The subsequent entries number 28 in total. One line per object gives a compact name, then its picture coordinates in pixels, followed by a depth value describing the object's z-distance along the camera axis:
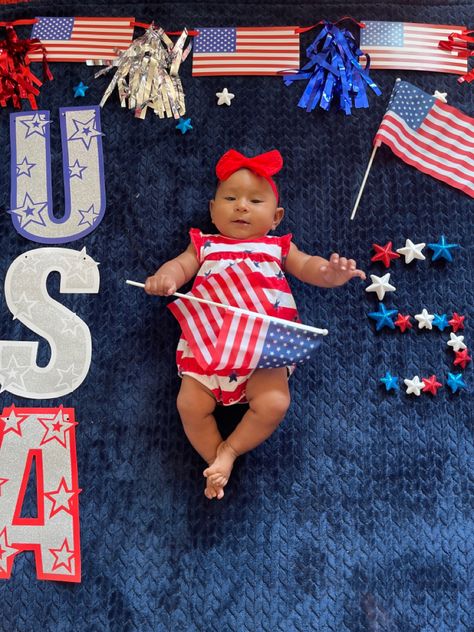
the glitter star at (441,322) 1.33
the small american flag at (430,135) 1.40
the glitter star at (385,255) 1.36
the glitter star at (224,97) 1.45
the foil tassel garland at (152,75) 1.46
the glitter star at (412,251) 1.36
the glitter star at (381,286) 1.34
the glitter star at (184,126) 1.44
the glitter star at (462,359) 1.32
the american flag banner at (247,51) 1.46
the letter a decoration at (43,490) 1.25
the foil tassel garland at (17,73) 1.48
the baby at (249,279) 1.21
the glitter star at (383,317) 1.33
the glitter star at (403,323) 1.33
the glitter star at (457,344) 1.32
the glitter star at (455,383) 1.30
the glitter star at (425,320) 1.33
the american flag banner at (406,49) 1.45
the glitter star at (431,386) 1.30
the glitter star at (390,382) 1.30
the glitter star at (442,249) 1.36
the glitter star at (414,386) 1.30
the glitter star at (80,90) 1.47
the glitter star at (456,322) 1.33
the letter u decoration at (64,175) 1.42
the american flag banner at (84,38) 1.49
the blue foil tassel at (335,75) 1.43
